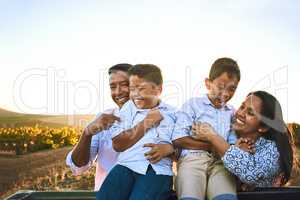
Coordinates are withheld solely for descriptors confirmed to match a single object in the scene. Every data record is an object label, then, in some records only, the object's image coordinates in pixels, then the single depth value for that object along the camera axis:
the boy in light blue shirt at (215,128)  2.01
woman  1.96
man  2.38
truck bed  2.01
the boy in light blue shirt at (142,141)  1.99
